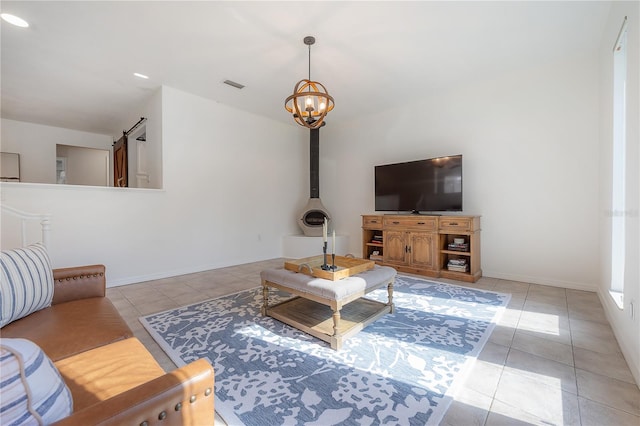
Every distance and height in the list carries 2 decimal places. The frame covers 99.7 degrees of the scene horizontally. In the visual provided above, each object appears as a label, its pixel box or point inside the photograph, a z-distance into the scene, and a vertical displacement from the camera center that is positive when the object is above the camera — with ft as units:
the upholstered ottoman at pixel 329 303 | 6.55 -3.00
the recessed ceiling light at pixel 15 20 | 8.13 +5.90
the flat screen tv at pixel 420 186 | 12.78 +1.20
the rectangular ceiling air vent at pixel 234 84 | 12.48 +5.92
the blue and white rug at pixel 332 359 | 4.52 -3.32
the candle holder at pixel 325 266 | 7.82 -1.67
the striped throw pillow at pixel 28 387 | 1.69 -1.20
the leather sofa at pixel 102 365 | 2.31 -1.92
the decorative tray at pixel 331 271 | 7.28 -1.74
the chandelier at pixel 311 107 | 8.32 +3.33
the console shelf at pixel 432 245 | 12.00 -1.73
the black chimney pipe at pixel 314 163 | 18.57 +3.23
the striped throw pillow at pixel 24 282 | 4.39 -1.26
